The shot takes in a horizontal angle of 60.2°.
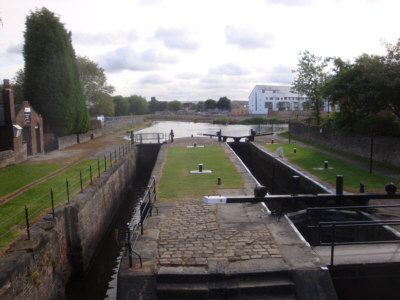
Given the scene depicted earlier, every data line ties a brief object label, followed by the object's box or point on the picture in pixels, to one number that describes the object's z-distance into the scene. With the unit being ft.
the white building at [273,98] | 353.31
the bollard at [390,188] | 30.58
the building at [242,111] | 467.68
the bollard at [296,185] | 32.23
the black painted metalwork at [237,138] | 108.17
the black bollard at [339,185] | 32.63
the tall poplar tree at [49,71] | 91.30
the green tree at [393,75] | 55.93
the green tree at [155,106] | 612.29
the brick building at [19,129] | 64.95
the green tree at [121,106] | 371.56
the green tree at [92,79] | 168.25
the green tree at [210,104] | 588.91
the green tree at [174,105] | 619.67
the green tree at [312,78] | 128.36
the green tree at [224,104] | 564.71
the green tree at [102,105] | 177.99
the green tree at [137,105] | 474.66
